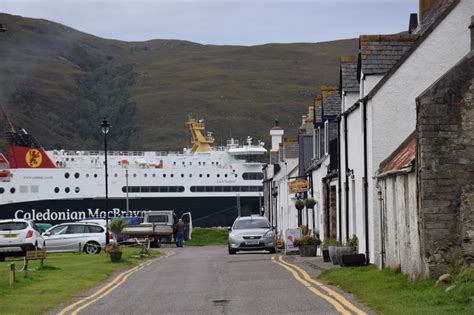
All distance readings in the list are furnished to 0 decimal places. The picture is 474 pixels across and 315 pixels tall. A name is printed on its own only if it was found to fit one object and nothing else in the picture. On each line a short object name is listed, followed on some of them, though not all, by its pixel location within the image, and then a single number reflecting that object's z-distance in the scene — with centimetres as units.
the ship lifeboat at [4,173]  11838
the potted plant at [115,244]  3653
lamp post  4761
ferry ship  11800
